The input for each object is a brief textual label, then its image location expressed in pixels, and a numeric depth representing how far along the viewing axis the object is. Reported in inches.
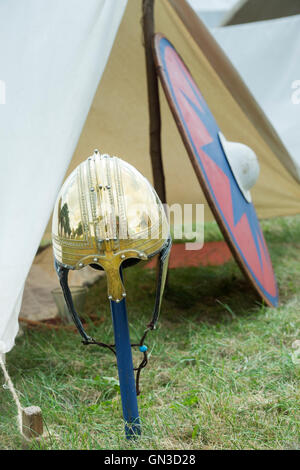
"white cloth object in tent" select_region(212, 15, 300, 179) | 115.0
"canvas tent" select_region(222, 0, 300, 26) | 162.9
